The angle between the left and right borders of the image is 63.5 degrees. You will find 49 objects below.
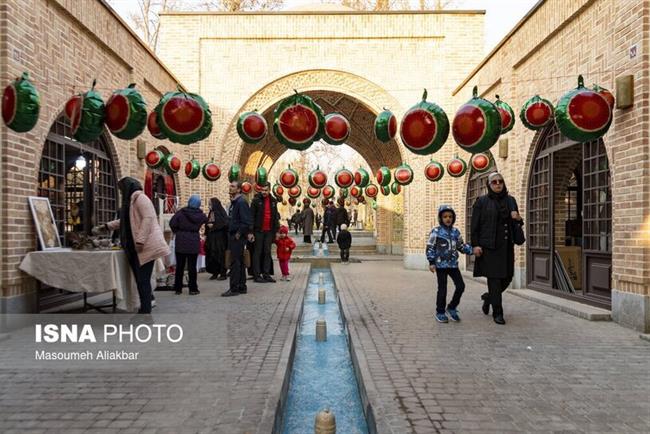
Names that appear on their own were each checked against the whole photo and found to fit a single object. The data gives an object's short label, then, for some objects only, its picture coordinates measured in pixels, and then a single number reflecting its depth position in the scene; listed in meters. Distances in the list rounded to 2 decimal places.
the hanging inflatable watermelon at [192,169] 12.27
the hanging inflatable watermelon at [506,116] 7.80
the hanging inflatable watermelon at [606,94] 6.06
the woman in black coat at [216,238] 10.34
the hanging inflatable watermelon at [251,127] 7.88
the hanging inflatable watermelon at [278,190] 21.79
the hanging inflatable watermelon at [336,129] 7.52
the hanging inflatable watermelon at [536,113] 7.25
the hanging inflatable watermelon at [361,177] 16.84
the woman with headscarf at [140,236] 6.04
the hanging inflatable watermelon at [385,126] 7.79
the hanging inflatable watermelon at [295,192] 21.28
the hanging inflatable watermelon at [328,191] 21.19
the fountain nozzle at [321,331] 6.28
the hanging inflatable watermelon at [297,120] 6.66
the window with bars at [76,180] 7.38
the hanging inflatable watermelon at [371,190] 20.00
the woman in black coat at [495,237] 6.45
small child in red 11.47
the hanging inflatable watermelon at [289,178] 14.95
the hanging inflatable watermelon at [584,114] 5.79
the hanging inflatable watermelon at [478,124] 6.24
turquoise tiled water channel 3.85
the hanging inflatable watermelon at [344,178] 15.10
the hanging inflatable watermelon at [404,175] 13.17
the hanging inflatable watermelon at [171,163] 10.83
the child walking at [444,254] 6.58
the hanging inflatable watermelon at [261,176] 15.36
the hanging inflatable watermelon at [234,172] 13.81
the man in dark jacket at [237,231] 8.80
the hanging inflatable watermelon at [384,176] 15.49
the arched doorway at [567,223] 7.28
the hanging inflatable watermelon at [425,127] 6.62
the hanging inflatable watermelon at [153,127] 7.32
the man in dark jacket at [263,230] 10.29
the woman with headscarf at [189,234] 8.62
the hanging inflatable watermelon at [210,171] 13.12
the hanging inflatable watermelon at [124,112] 6.05
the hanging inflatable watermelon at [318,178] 14.83
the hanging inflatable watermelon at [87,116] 5.64
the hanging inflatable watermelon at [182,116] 6.51
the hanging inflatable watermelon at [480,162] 10.85
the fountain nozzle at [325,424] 3.07
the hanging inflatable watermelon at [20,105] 5.02
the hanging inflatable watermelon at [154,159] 10.33
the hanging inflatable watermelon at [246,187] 15.59
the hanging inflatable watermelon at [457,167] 11.67
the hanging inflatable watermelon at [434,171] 12.16
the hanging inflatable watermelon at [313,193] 20.13
